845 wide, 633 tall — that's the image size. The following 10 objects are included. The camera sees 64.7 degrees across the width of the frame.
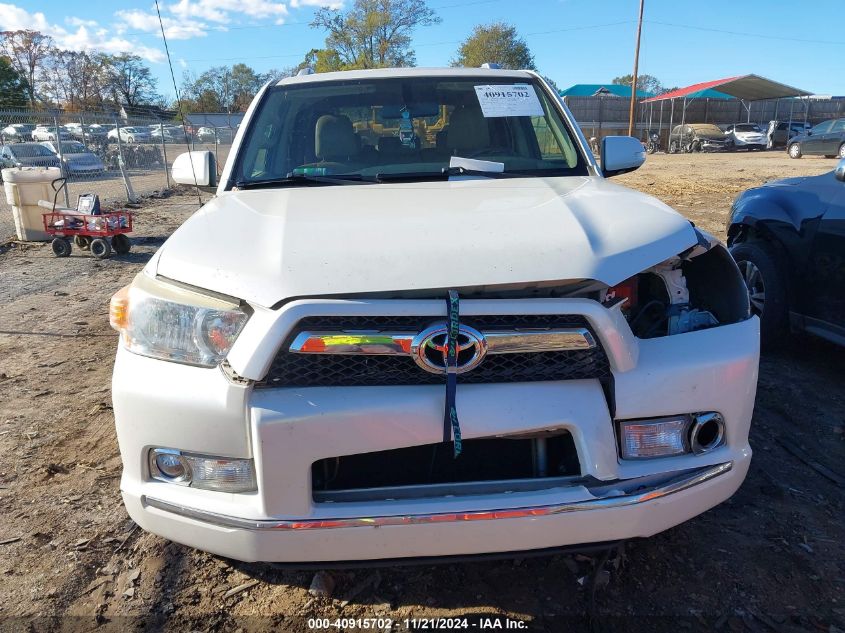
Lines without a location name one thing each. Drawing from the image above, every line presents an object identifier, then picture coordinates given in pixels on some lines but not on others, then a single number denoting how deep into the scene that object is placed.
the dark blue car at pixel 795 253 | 3.87
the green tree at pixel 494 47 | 53.88
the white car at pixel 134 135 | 17.93
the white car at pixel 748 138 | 36.62
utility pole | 34.59
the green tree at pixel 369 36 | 50.19
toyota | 1.83
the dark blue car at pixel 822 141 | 25.69
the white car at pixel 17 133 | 11.80
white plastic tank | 9.88
